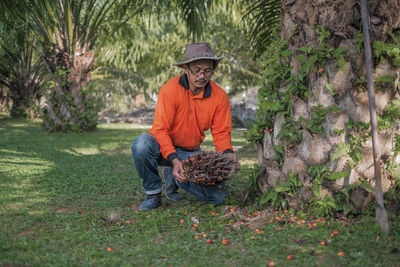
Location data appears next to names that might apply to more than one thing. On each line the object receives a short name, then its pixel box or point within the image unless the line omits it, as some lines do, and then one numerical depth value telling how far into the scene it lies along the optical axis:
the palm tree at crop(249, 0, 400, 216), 3.10
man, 3.79
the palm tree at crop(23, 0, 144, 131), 10.34
